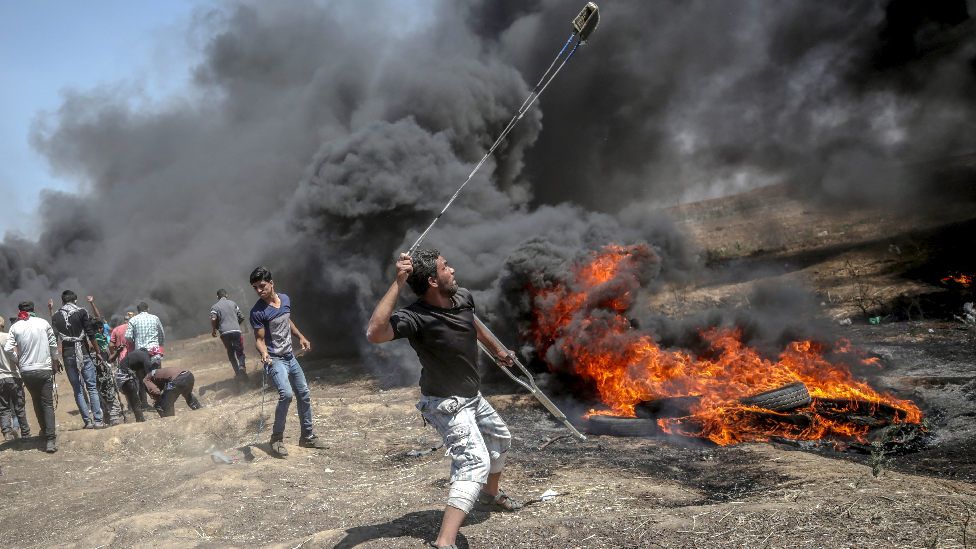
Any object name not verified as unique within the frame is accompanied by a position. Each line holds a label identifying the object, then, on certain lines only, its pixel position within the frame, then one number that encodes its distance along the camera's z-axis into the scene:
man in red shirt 9.36
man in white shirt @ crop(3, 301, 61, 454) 7.35
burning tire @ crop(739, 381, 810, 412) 6.39
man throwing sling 3.40
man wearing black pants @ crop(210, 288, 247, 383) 11.02
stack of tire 6.39
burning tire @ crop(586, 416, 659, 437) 6.96
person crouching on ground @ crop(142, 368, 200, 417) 8.86
